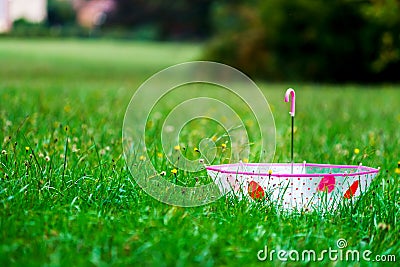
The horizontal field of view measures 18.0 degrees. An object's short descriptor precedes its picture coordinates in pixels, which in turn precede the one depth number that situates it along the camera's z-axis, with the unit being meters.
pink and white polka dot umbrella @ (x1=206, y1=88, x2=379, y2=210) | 6.04
